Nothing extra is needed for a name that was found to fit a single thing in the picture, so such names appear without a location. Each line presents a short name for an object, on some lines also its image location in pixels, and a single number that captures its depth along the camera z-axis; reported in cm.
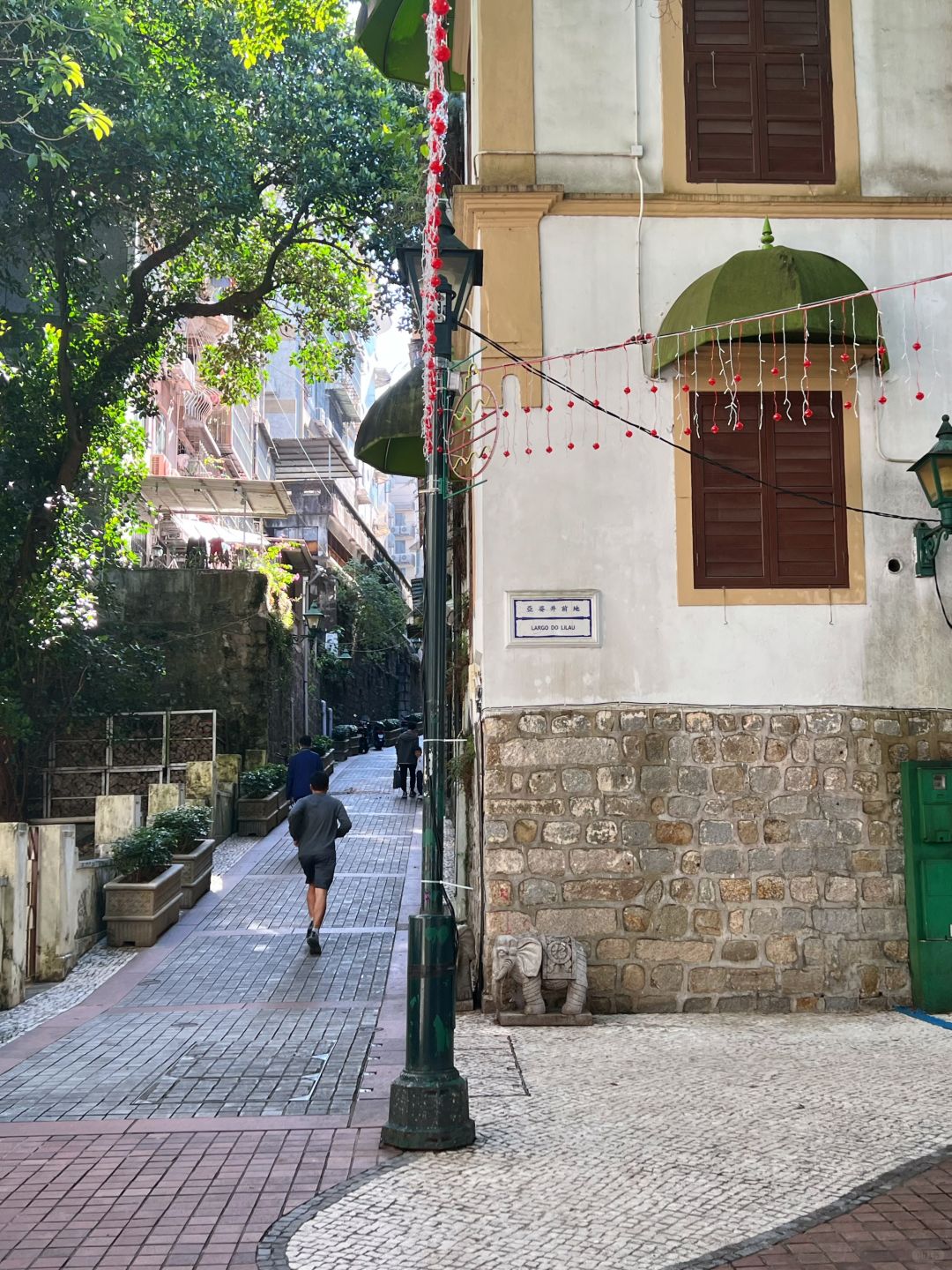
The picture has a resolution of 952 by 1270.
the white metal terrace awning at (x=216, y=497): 2712
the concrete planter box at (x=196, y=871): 1458
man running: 1207
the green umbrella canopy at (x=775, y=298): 933
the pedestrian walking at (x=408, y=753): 2562
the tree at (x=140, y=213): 1688
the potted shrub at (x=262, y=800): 2069
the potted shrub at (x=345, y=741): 3747
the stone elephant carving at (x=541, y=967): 916
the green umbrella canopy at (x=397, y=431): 1393
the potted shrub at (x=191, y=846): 1460
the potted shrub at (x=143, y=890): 1262
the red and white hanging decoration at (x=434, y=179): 686
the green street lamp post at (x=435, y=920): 628
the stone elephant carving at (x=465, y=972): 952
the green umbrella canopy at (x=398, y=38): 1230
